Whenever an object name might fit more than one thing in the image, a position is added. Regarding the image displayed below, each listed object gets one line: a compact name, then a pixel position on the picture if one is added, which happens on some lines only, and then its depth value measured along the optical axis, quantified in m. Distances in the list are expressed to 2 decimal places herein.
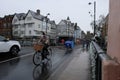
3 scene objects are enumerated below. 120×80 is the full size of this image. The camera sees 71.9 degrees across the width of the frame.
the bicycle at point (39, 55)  4.33
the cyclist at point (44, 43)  4.42
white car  5.61
